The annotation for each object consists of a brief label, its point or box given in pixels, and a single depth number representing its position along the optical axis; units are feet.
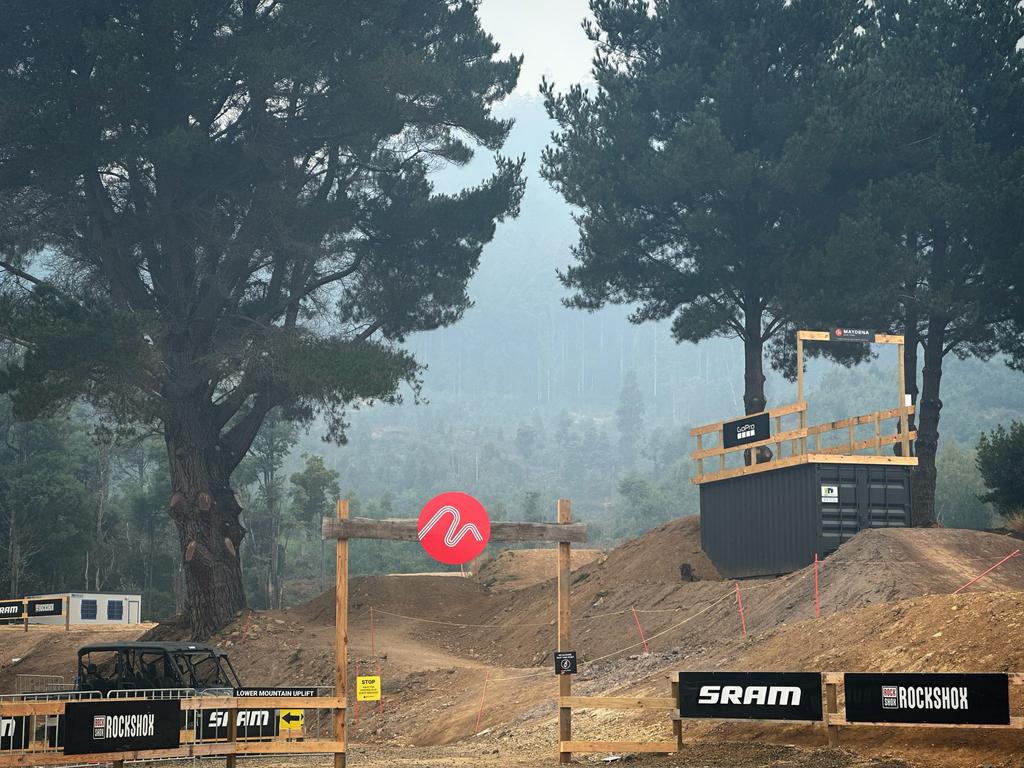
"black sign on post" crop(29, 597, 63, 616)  164.05
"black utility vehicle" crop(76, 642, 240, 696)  82.48
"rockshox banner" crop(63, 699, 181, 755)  54.60
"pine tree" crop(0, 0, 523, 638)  132.05
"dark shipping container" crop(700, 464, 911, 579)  103.65
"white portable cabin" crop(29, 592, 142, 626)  188.44
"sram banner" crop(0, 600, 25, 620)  167.84
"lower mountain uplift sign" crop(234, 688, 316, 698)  67.05
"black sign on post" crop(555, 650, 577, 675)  66.49
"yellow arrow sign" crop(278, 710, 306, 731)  64.49
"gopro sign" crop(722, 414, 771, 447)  111.55
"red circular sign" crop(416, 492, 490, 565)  63.72
